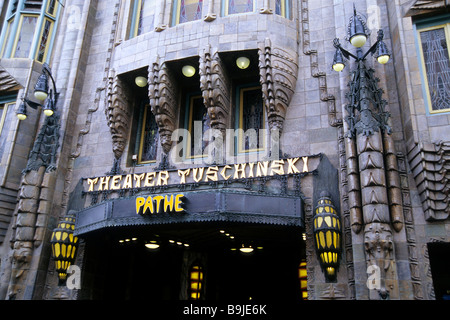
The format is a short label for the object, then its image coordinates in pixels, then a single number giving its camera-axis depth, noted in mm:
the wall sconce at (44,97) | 16234
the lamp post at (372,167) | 11812
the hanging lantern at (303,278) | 17594
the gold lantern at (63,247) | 15648
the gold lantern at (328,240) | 12516
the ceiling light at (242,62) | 16250
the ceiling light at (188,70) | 16781
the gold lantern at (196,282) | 19453
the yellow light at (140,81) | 17594
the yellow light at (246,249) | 17172
